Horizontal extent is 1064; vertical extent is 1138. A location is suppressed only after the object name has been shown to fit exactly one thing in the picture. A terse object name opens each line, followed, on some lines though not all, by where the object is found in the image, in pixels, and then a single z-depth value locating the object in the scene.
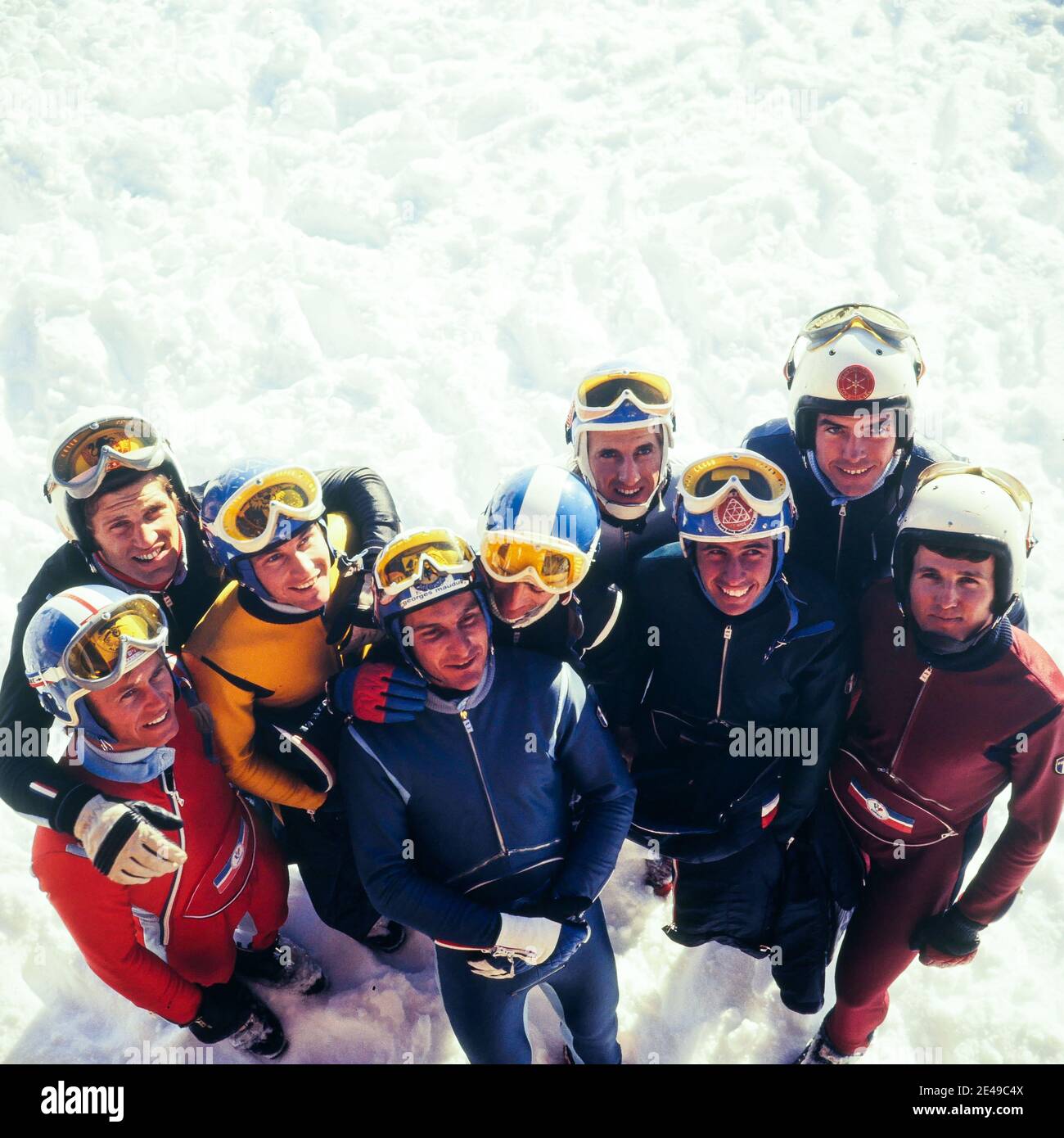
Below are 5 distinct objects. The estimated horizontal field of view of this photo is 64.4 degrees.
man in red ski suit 3.22
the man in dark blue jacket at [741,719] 3.80
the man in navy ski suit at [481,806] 3.37
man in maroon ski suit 3.54
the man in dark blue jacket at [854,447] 4.34
